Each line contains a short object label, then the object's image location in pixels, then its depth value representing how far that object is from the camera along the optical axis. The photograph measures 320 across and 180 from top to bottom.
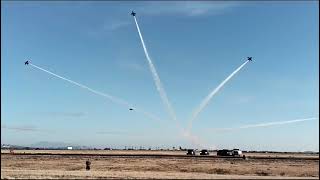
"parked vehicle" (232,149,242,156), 112.75
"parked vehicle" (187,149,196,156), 129.65
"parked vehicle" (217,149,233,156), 113.61
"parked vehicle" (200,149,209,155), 127.00
